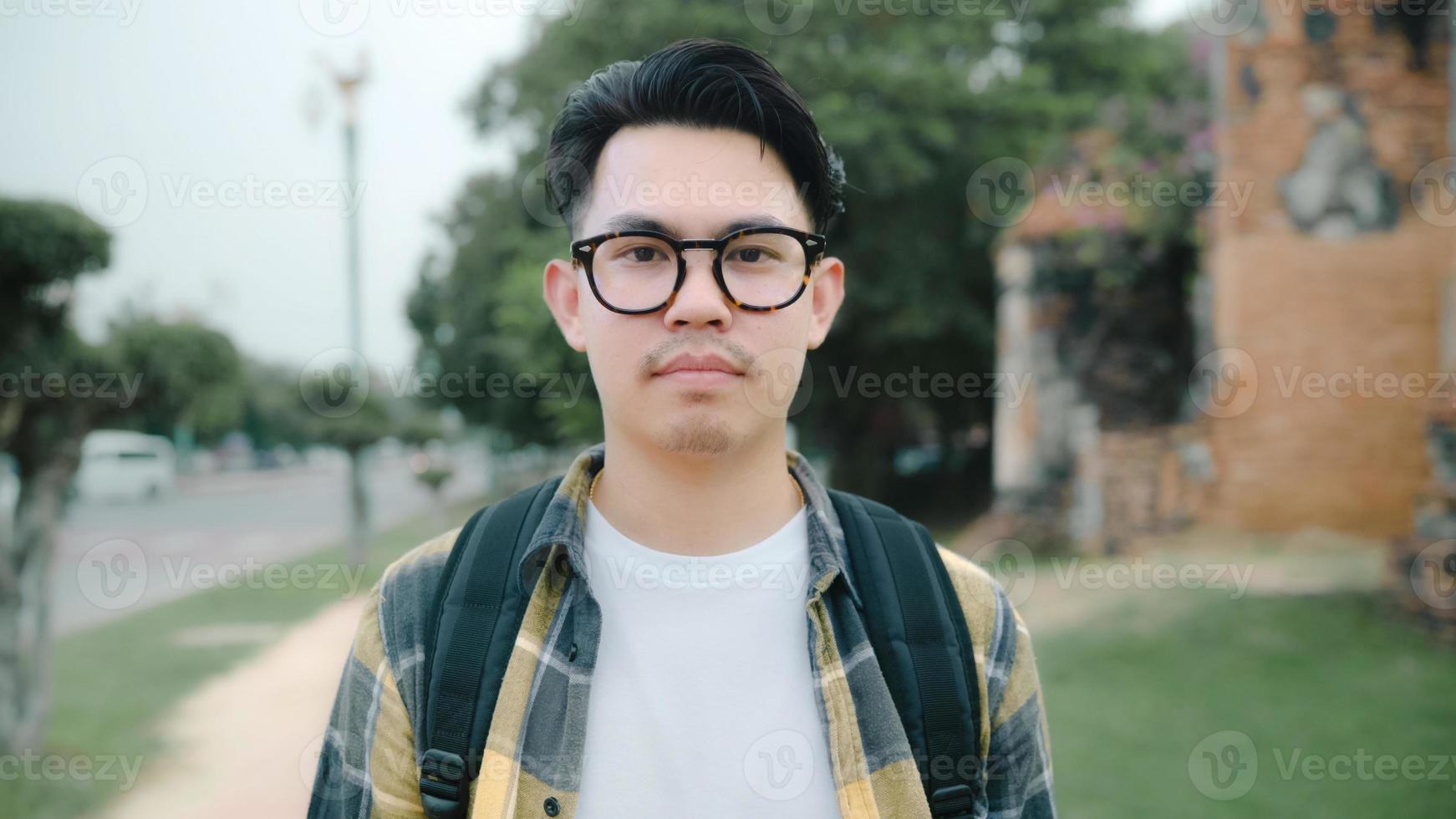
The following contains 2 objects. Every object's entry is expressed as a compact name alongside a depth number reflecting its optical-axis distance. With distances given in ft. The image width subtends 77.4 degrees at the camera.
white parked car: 83.20
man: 5.30
